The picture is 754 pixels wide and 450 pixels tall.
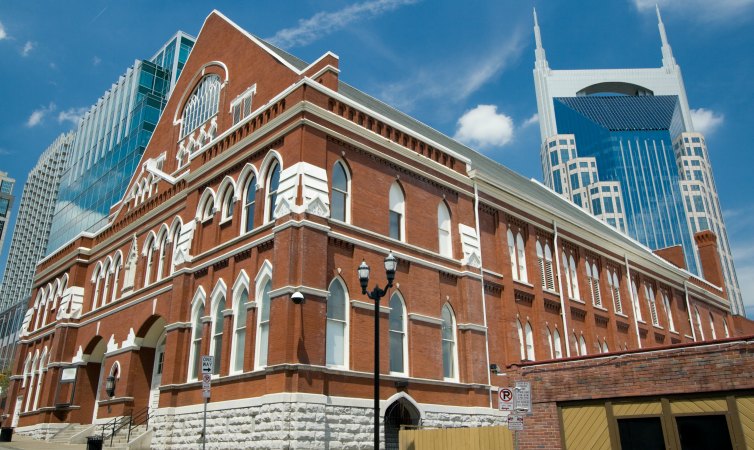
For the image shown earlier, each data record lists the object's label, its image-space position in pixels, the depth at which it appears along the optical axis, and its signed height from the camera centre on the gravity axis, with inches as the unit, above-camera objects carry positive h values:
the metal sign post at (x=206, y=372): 576.0 +86.5
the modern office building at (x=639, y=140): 5693.9 +2979.5
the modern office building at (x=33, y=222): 6481.3 +2516.7
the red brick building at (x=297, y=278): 728.3 +275.7
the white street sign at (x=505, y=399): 496.1 +50.7
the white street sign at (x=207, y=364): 592.5 +94.9
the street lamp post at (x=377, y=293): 541.6 +155.5
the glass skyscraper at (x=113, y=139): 2711.6 +1458.1
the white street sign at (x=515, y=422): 486.9 +32.7
